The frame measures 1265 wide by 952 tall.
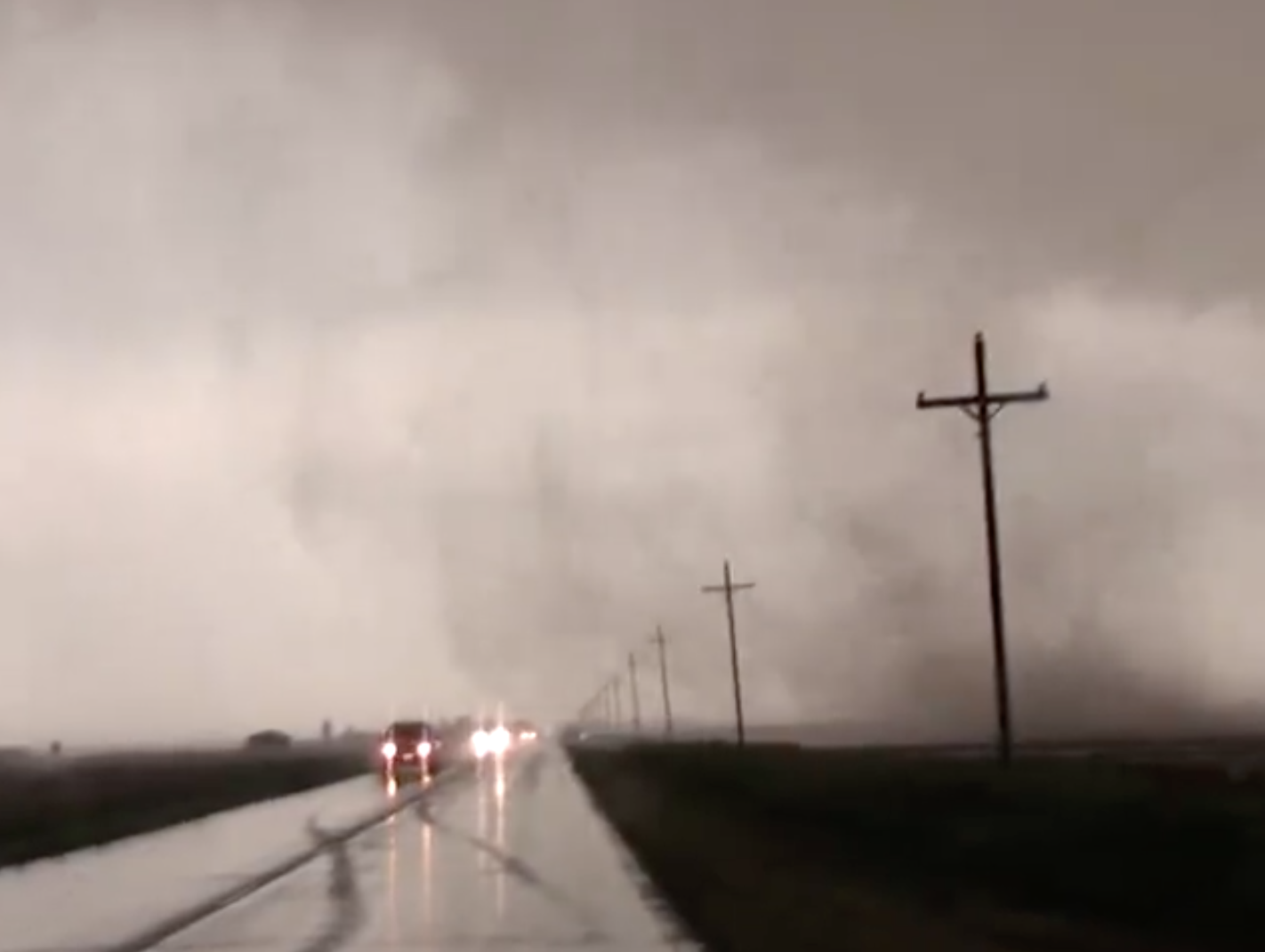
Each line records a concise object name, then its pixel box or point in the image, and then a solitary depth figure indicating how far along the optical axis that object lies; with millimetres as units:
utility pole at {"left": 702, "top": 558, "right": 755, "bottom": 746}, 86375
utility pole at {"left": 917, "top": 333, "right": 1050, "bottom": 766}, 39281
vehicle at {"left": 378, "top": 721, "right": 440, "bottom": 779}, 78500
